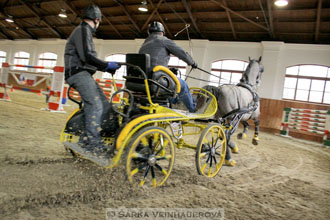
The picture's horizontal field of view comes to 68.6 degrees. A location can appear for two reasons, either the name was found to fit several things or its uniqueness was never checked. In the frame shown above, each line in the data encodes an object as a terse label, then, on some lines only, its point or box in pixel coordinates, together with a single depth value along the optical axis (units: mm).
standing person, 2291
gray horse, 3677
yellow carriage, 2074
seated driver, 2770
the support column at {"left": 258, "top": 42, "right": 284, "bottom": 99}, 10922
